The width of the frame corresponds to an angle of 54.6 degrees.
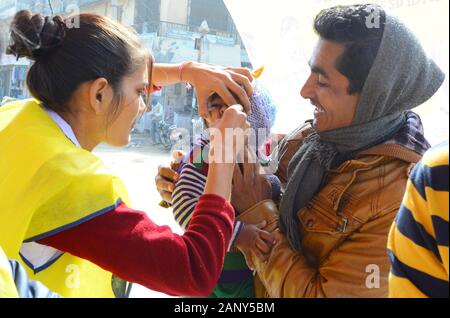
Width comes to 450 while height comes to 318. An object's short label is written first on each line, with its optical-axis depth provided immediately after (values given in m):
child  1.33
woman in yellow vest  0.96
